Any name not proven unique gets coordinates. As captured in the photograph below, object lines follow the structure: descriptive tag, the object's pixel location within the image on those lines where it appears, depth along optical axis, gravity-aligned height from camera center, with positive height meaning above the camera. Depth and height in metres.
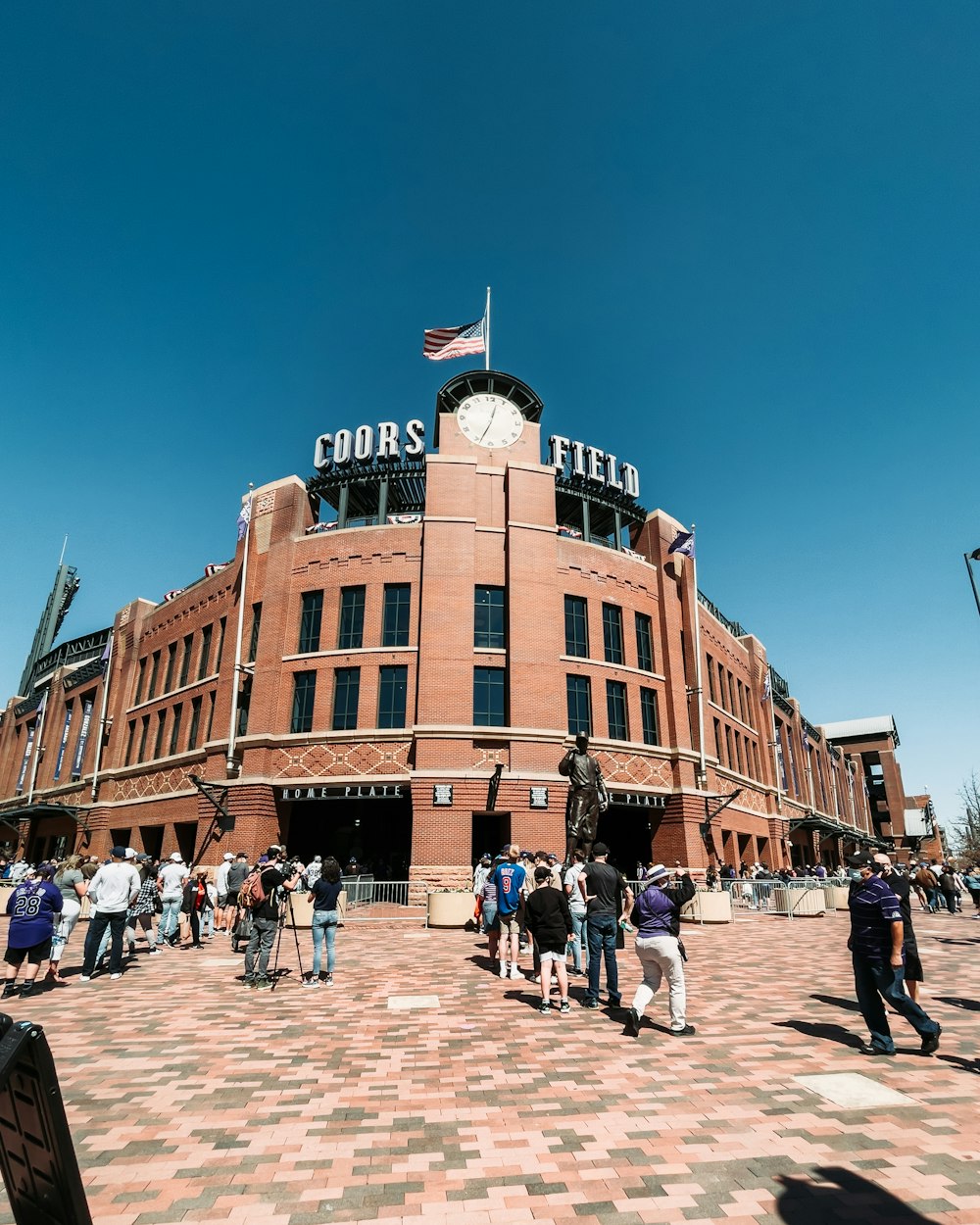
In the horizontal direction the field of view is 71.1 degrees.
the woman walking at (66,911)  10.59 -1.13
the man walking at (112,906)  11.14 -0.93
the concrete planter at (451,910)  18.09 -1.61
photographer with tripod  10.25 -1.03
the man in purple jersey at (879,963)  6.85 -1.13
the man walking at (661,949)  7.44 -1.06
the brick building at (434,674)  25.39 +6.81
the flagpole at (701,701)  29.60 +6.20
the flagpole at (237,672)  26.64 +6.67
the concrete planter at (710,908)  19.66 -1.69
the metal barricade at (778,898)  22.30 -1.70
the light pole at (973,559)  18.37 +7.44
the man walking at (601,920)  8.93 -0.91
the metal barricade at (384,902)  20.22 -1.76
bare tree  76.25 +1.79
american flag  28.70 +20.17
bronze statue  17.64 +1.19
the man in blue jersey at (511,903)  10.77 -0.84
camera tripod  10.61 -1.94
